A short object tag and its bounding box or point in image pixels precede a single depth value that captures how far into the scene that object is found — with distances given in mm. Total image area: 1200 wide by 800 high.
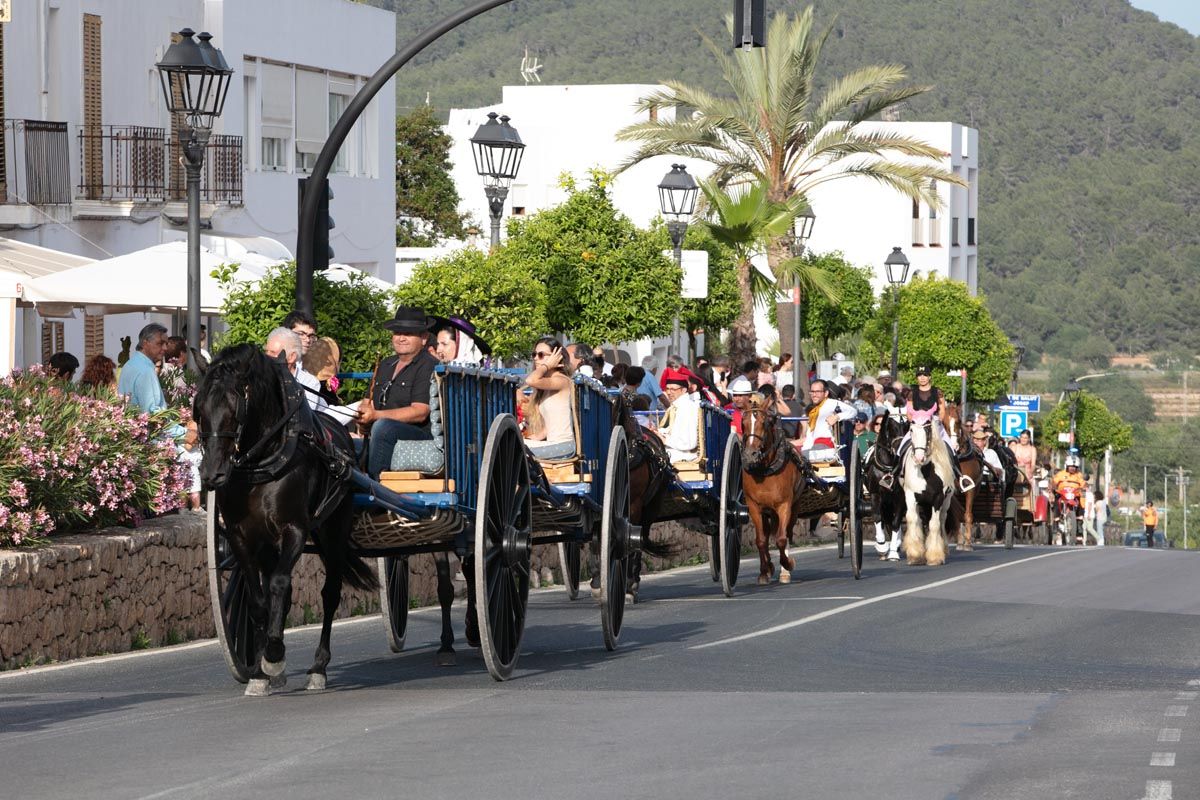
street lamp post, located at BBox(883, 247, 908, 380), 46656
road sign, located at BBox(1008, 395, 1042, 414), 58506
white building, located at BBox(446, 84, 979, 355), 75125
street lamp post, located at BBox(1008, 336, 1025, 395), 56188
